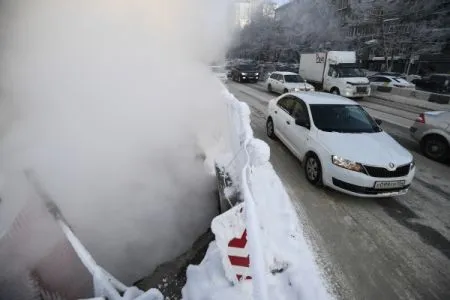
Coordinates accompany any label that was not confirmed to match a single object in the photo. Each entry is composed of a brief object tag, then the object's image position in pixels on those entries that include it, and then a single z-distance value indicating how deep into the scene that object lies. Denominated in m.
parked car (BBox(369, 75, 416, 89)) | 20.25
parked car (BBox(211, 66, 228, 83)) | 21.89
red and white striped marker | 2.88
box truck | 15.23
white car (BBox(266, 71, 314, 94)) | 15.39
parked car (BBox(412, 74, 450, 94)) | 19.15
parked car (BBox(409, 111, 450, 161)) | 6.76
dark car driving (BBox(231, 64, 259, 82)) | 23.03
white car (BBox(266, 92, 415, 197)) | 4.67
